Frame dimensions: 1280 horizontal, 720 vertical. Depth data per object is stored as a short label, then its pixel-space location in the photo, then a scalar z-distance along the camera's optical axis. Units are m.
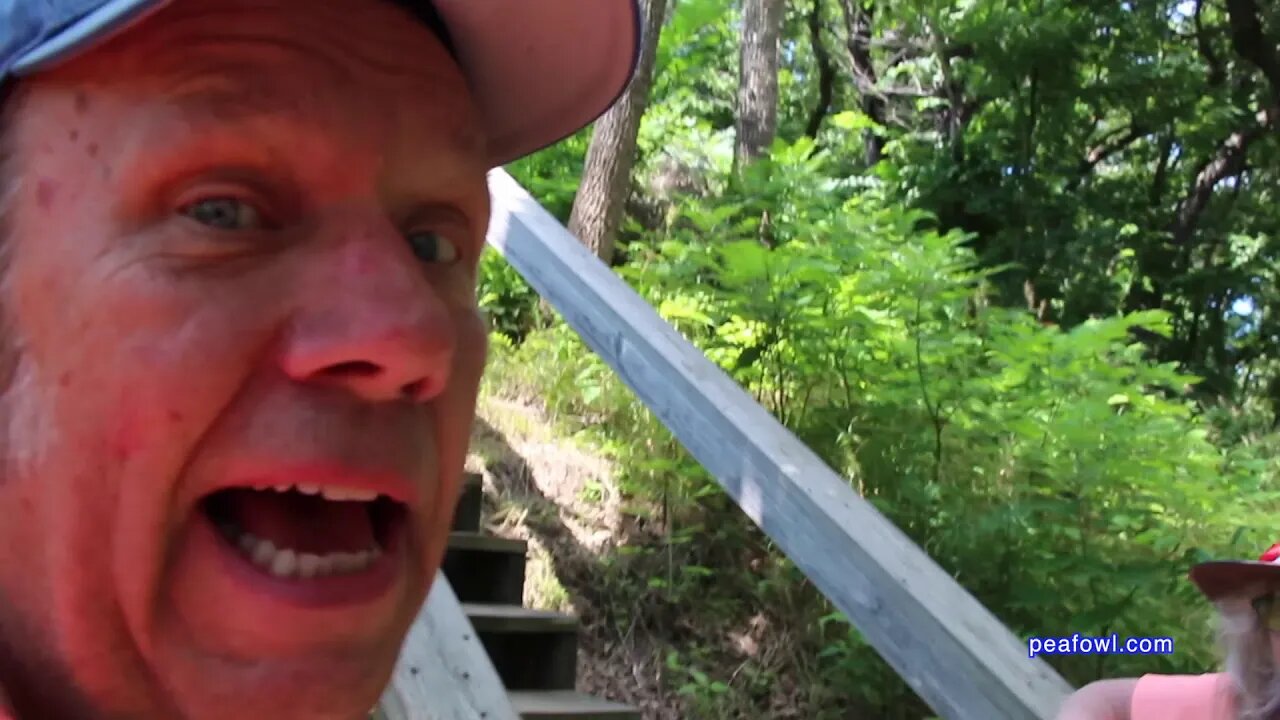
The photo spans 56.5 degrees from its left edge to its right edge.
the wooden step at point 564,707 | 2.74
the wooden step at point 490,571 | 3.22
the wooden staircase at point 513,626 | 2.92
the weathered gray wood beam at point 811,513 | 2.13
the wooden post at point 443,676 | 2.02
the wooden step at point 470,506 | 3.32
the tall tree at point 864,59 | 9.95
